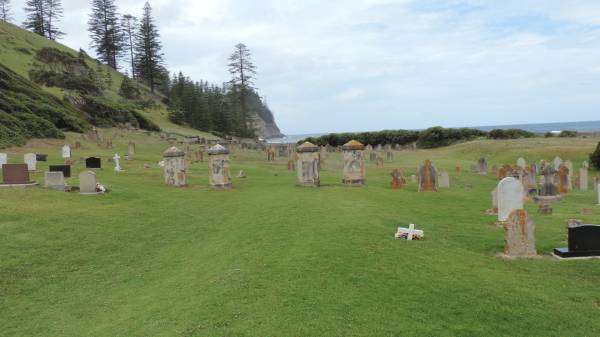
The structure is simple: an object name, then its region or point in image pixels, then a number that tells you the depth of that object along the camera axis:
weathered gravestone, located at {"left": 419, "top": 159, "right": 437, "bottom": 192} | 19.22
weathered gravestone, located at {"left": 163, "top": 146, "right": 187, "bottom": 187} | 19.77
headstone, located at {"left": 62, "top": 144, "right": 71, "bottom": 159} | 25.28
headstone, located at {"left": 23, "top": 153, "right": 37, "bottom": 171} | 19.42
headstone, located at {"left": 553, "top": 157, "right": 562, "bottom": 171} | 24.30
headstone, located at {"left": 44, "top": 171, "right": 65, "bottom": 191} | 15.91
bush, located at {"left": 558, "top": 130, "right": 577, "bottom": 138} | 45.28
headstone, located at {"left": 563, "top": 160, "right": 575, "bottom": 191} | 21.02
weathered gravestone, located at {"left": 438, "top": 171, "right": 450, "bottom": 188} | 20.59
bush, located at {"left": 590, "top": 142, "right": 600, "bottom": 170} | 26.77
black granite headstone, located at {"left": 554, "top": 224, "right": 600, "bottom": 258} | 9.23
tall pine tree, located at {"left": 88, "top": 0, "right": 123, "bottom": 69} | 80.69
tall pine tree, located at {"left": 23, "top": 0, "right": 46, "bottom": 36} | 84.69
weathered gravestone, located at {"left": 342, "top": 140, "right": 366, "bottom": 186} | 20.09
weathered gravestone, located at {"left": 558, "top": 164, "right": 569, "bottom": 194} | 20.52
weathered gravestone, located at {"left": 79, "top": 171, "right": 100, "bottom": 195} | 15.75
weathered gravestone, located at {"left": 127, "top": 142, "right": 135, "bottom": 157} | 30.89
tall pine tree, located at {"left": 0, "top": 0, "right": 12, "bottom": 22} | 89.88
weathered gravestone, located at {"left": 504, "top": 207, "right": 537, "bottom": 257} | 9.38
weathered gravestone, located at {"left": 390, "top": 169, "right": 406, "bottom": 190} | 20.45
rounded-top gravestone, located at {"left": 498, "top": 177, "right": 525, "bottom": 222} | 11.81
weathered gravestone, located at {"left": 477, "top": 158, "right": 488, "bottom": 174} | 26.89
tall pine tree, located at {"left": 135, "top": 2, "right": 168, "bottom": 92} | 80.56
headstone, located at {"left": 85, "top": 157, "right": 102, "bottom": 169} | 22.69
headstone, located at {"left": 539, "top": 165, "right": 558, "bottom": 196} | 17.25
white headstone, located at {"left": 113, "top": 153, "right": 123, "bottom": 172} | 22.92
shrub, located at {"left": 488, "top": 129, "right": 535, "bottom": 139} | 49.25
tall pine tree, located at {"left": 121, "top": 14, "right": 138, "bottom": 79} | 83.69
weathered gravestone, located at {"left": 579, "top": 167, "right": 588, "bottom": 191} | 21.25
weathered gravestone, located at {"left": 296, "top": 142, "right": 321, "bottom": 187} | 19.64
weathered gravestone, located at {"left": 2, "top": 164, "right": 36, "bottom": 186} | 15.71
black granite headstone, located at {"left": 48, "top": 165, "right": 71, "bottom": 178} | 18.11
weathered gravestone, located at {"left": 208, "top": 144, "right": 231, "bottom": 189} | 19.62
